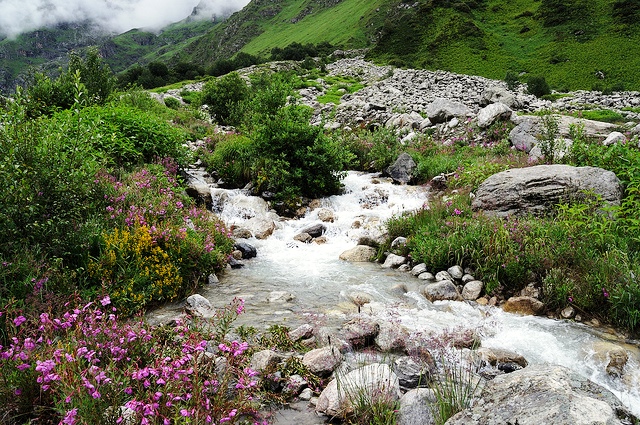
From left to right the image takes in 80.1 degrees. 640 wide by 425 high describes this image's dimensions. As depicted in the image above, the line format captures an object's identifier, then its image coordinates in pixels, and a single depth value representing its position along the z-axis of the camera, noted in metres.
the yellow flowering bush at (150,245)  6.55
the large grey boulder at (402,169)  16.36
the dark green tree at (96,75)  20.77
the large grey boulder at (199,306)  6.33
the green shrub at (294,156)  14.33
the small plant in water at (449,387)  3.50
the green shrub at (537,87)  35.22
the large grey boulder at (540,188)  9.57
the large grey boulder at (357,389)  3.88
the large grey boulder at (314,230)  12.31
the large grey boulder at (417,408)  3.62
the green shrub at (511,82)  36.47
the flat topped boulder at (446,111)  21.38
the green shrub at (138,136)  11.55
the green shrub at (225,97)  26.84
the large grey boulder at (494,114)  19.11
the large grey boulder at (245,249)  10.54
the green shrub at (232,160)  15.32
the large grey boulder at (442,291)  7.82
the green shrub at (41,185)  5.54
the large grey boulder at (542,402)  2.76
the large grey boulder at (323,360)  4.68
